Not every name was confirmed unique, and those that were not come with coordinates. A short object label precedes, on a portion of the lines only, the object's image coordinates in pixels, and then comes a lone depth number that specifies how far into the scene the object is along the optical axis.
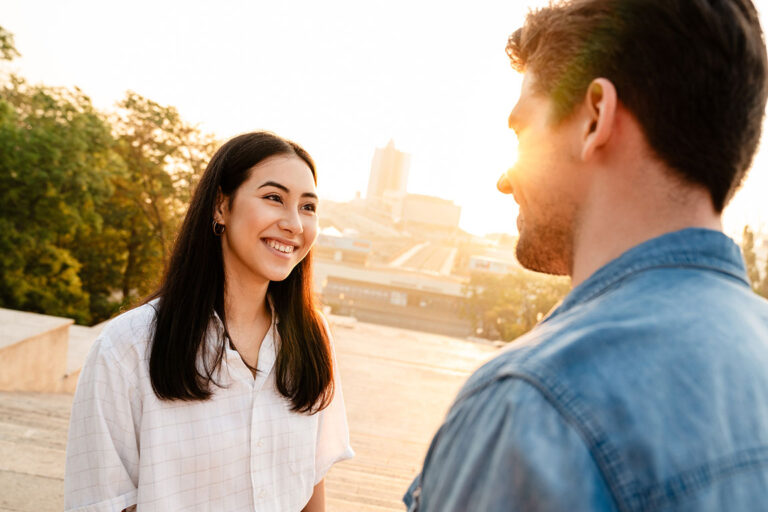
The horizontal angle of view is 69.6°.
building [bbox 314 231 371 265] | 63.91
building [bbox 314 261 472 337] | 48.03
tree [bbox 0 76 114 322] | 13.45
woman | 1.68
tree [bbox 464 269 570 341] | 26.84
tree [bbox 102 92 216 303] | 18.77
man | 0.66
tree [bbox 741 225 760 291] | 18.03
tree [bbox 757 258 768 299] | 18.73
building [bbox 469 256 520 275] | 52.50
